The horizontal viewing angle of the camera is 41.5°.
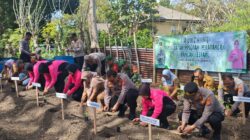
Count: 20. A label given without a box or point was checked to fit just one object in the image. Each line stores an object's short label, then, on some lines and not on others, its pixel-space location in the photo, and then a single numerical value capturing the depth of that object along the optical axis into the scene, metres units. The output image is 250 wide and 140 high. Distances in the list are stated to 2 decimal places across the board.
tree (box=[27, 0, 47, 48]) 18.09
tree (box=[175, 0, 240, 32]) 14.47
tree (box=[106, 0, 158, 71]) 19.77
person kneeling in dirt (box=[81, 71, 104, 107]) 6.23
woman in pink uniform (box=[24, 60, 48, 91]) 7.87
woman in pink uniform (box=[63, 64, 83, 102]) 6.71
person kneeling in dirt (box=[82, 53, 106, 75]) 7.29
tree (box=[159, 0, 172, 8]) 57.72
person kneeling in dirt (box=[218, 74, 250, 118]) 5.44
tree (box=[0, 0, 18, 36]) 22.75
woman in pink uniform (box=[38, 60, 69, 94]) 7.52
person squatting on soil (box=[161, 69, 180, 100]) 6.52
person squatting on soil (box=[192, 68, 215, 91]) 6.37
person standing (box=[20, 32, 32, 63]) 9.05
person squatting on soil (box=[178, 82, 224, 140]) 4.23
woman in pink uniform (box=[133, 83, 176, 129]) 4.71
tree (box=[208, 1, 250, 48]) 10.53
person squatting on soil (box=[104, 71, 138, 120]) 5.61
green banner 7.21
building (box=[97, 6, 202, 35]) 27.77
